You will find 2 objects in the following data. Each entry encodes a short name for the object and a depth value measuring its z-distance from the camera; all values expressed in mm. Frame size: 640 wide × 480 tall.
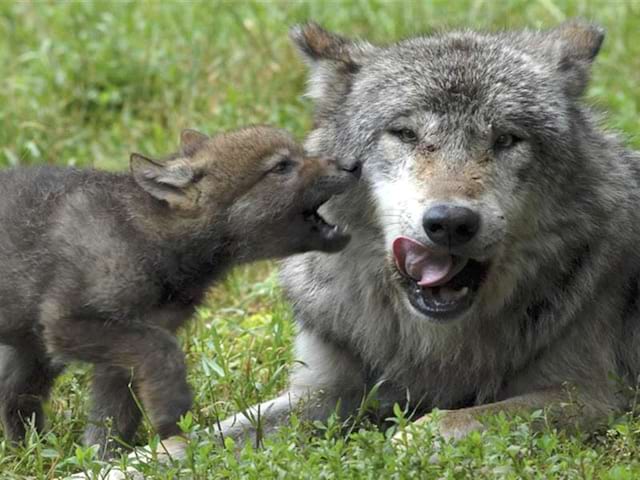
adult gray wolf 10719
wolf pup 10141
